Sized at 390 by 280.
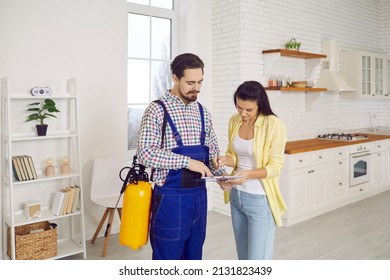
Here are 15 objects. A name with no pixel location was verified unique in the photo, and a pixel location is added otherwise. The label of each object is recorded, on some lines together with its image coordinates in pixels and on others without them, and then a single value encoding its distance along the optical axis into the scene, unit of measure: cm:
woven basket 305
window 424
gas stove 529
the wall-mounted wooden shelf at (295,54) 453
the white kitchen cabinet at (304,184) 421
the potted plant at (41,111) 321
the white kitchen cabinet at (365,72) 590
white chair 355
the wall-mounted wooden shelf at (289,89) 462
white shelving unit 309
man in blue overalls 181
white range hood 541
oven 515
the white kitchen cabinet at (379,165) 562
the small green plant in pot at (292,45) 483
